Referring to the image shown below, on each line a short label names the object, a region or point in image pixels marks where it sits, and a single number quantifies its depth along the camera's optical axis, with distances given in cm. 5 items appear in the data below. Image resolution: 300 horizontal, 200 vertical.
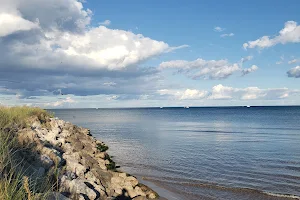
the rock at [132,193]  1484
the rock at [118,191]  1401
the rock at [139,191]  1531
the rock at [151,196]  1557
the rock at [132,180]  1615
